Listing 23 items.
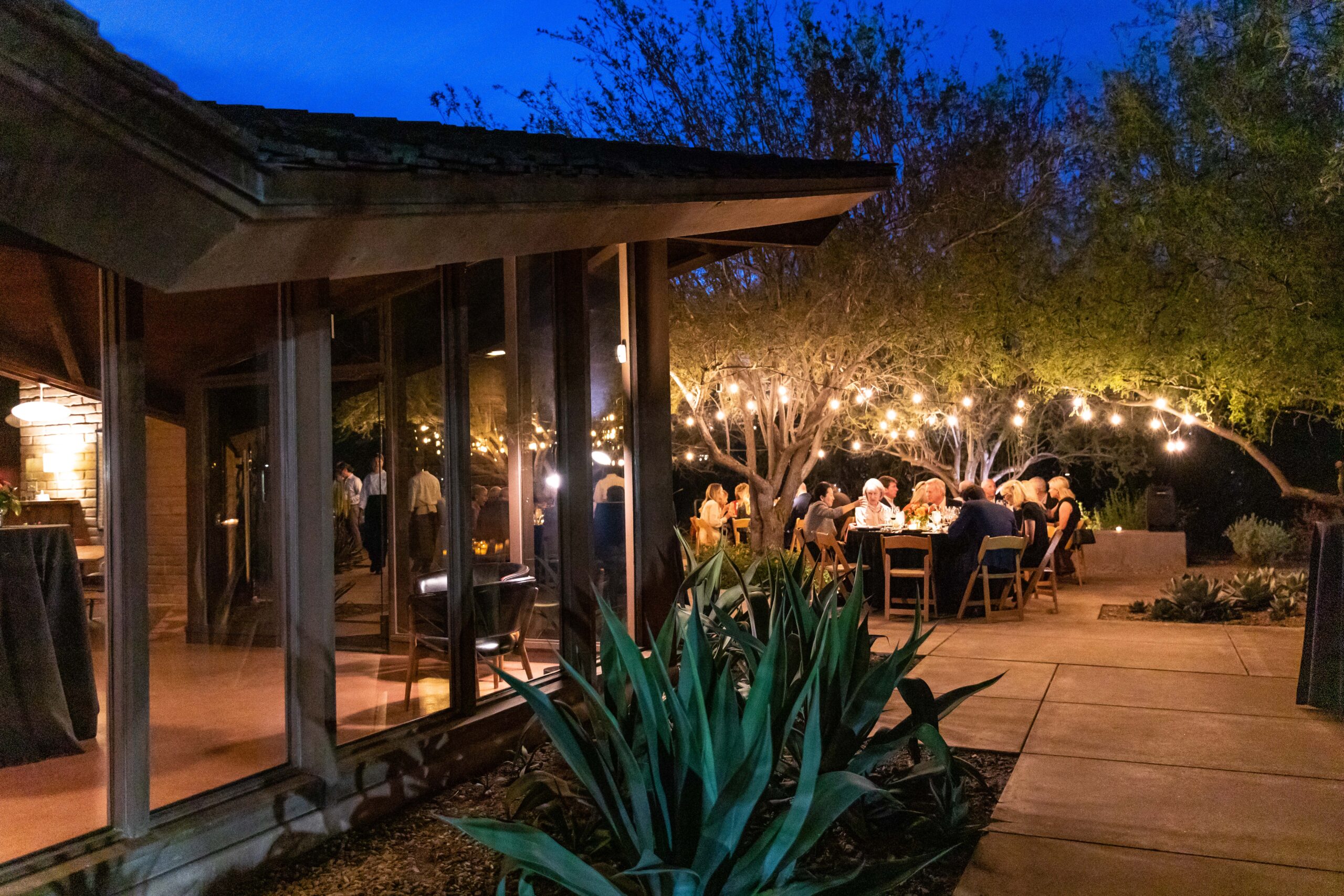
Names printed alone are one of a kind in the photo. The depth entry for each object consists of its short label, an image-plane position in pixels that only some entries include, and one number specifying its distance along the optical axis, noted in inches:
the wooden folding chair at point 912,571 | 389.7
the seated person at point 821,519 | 448.5
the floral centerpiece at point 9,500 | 164.9
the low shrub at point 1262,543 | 584.4
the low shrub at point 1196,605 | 373.4
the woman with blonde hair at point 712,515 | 481.7
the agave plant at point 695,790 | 108.5
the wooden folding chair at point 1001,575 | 382.6
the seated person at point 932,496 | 491.8
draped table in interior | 168.6
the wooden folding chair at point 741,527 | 556.3
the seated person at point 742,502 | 639.8
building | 110.2
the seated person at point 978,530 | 393.1
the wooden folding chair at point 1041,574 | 399.2
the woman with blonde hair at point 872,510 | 463.8
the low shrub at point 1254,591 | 382.6
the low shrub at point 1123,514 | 652.7
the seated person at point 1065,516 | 443.2
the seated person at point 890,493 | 536.8
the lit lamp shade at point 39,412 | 154.3
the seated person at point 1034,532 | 418.6
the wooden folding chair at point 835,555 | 398.9
